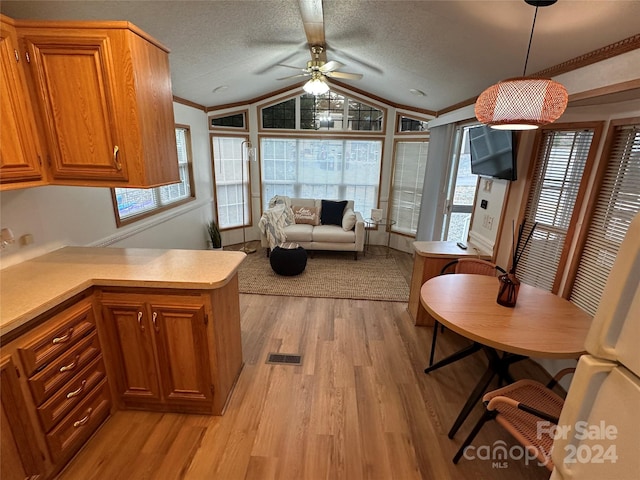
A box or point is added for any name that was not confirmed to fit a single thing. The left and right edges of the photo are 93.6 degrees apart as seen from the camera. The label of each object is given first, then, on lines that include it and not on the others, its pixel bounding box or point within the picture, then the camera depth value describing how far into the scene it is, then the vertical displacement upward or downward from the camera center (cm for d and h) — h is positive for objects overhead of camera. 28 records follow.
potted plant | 510 -128
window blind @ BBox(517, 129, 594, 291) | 225 -23
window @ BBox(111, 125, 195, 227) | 306 -49
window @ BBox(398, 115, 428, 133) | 514 +67
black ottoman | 417 -136
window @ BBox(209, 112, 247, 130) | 521 +63
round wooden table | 157 -88
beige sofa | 493 -121
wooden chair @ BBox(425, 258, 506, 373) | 258 -88
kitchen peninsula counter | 146 -69
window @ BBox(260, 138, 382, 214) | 566 -14
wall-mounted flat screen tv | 264 +13
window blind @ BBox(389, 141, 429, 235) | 517 -35
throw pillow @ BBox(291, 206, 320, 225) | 530 -95
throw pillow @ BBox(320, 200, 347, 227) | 533 -88
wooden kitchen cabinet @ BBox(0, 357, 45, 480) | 132 -125
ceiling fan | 311 +90
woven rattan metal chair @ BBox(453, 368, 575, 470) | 135 -120
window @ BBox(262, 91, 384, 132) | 552 +84
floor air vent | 257 -167
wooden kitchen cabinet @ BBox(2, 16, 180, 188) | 159 +30
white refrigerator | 58 -45
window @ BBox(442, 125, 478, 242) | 405 -36
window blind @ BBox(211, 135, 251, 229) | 534 -39
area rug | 384 -161
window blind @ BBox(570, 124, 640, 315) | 187 -27
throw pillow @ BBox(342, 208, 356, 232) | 499 -96
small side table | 568 -114
